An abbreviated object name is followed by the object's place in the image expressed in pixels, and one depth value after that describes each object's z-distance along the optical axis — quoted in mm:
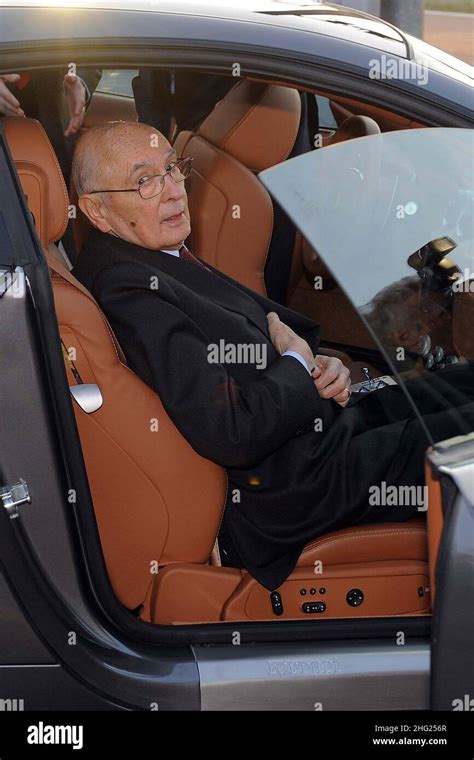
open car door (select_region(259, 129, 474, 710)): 1696
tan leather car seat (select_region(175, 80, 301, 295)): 2963
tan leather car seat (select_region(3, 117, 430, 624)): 1976
